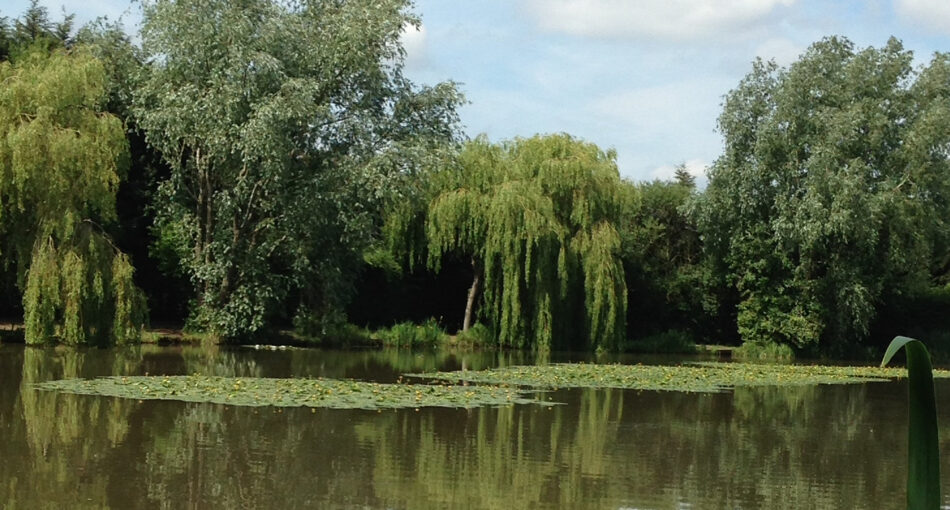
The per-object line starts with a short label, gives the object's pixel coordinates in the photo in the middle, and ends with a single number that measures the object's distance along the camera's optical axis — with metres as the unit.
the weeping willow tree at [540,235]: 28.72
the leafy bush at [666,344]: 32.19
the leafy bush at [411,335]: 29.70
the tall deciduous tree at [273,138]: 25.73
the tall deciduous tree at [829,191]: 30.67
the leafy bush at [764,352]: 31.70
